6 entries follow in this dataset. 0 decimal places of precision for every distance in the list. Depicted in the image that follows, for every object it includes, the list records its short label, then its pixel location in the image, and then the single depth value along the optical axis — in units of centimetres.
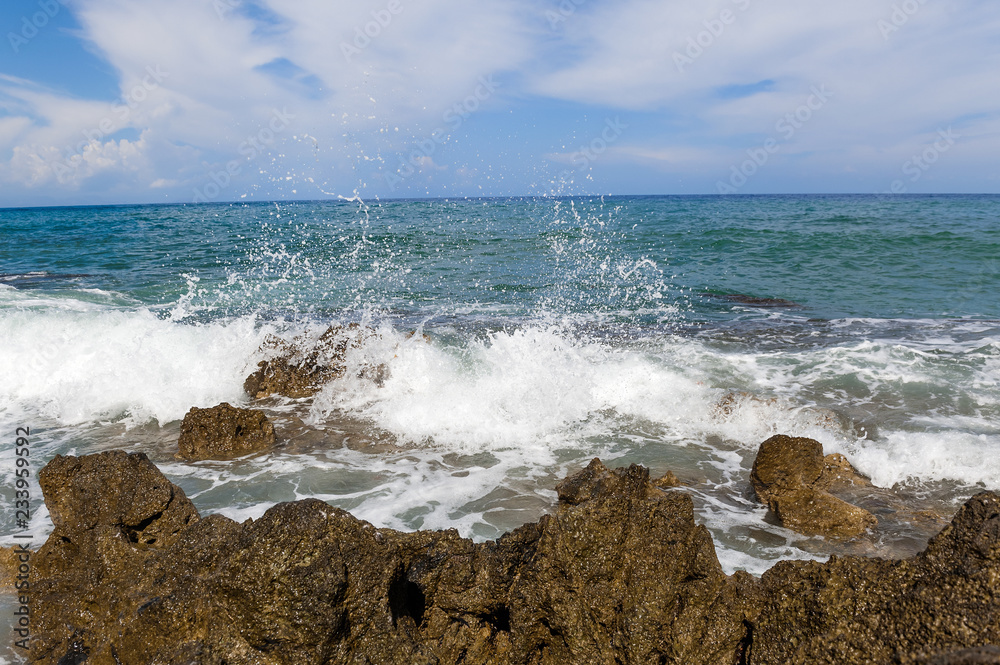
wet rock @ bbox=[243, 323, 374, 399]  755
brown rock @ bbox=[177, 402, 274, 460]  576
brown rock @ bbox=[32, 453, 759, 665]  224
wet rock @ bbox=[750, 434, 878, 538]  423
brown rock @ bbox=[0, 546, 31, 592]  351
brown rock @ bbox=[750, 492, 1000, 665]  199
